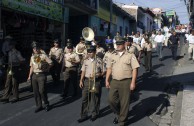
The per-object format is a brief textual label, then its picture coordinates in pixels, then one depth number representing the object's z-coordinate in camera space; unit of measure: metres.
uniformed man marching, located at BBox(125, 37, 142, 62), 10.42
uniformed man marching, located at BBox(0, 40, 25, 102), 9.41
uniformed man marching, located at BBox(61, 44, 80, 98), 10.04
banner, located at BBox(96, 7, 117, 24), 27.64
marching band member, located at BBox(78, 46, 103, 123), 7.45
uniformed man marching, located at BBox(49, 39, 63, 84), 12.23
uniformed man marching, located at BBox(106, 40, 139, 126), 6.77
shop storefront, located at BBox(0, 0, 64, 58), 14.33
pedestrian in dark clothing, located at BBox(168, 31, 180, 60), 19.13
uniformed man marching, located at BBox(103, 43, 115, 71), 10.50
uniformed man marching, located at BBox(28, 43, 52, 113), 8.29
